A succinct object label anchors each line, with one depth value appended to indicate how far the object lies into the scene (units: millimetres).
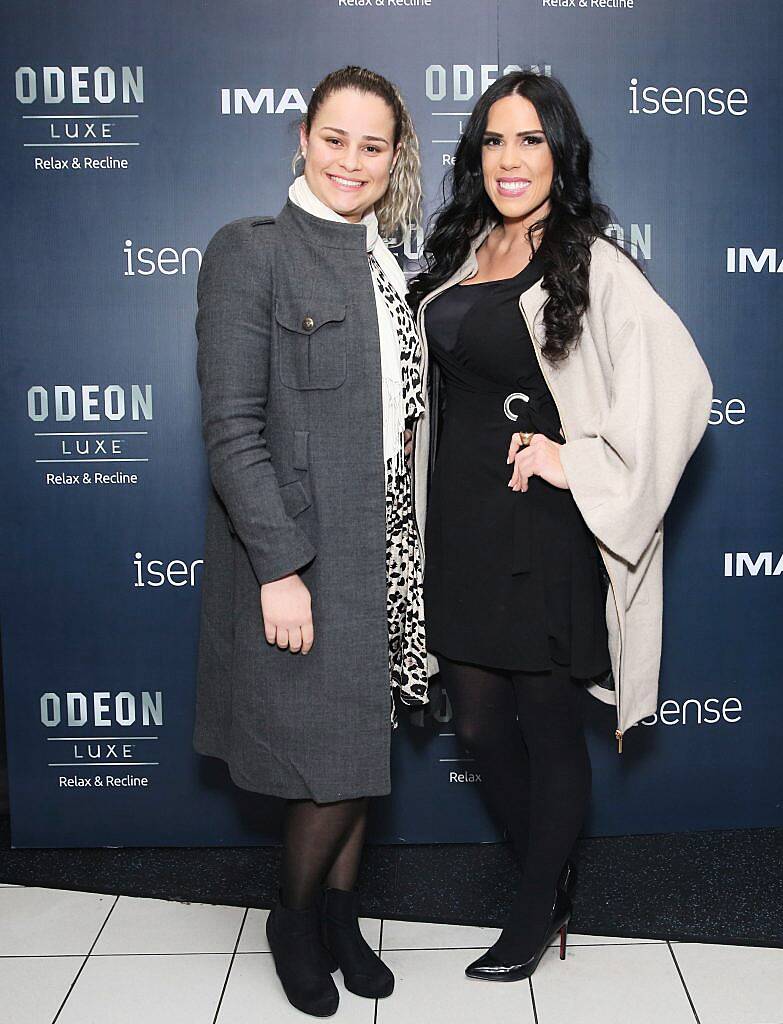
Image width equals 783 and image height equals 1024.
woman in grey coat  1711
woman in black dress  1823
